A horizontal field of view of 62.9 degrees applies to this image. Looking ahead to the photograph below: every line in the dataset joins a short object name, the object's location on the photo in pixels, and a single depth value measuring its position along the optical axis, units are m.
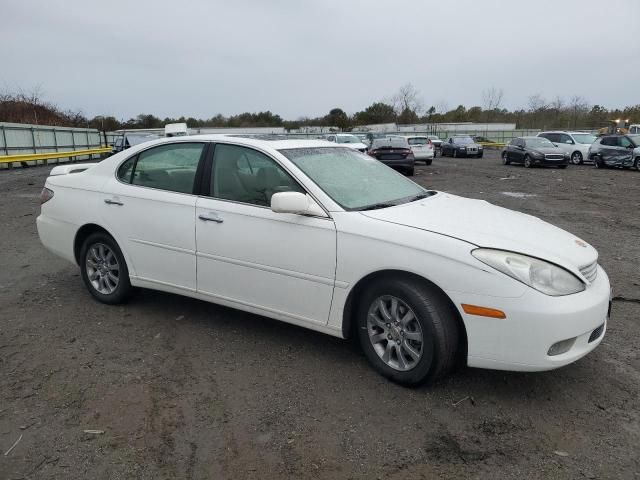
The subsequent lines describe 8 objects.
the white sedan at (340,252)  3.07
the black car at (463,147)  32.91
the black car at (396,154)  18.89
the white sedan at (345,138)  24.84
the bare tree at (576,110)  63.13
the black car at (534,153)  22.81
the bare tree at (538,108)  72.04
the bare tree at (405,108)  82.12
